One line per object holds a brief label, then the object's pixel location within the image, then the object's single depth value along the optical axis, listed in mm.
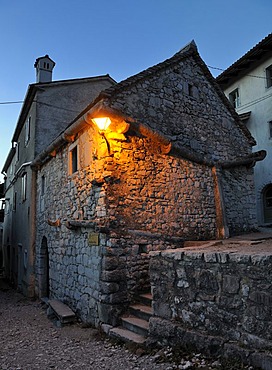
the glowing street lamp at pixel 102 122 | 5922
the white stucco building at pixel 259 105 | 13922
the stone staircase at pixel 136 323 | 4984
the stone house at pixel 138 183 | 6086
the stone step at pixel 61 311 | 6617
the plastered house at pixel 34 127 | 11016
